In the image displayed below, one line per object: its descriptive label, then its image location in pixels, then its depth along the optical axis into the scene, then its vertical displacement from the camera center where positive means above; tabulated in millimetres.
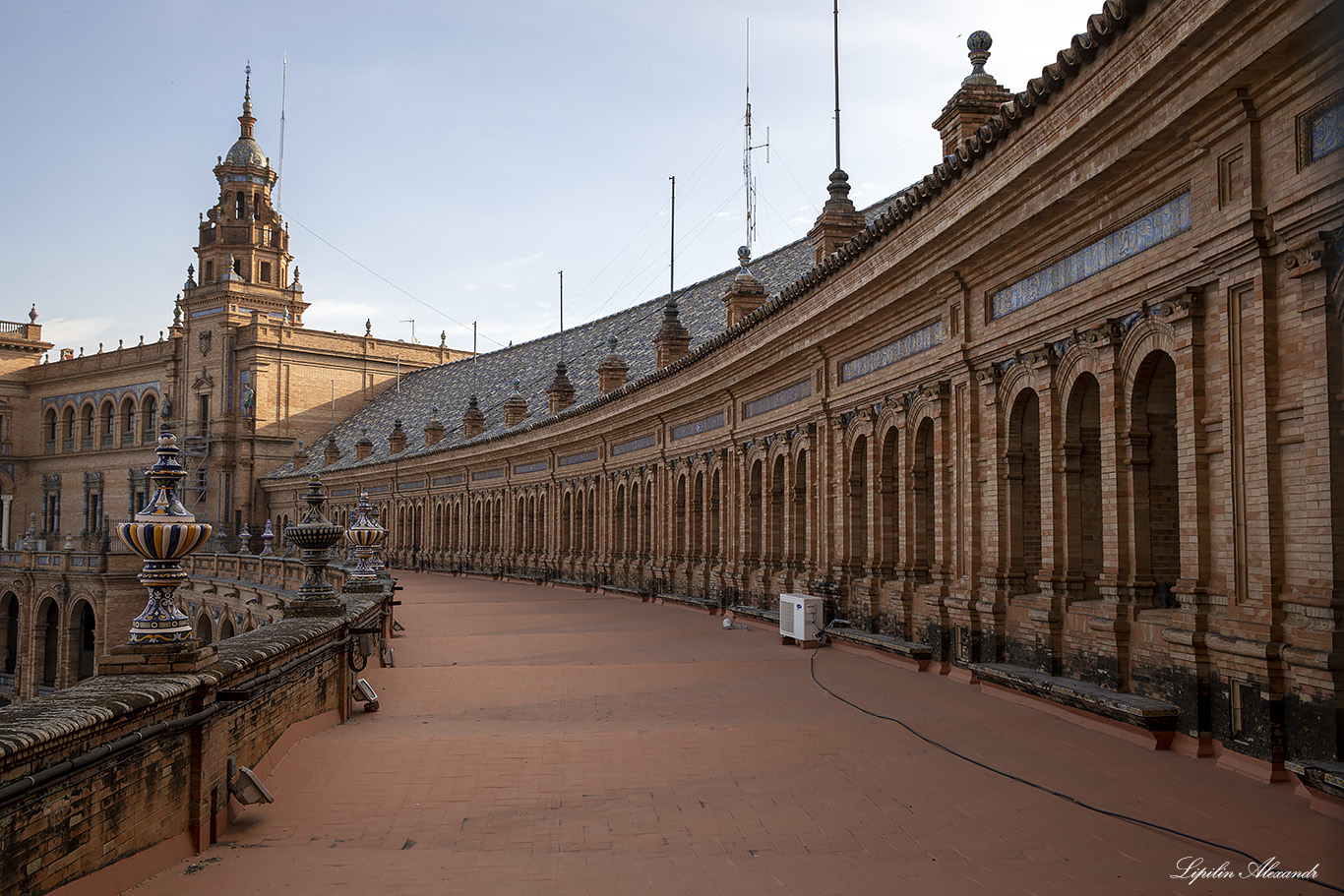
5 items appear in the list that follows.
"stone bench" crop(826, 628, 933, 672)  15102 -1777
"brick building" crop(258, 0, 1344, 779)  8445 +1506
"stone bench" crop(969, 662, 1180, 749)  9523 -1688
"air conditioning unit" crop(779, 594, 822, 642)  17766 -1539
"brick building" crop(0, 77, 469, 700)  70750 +8867
